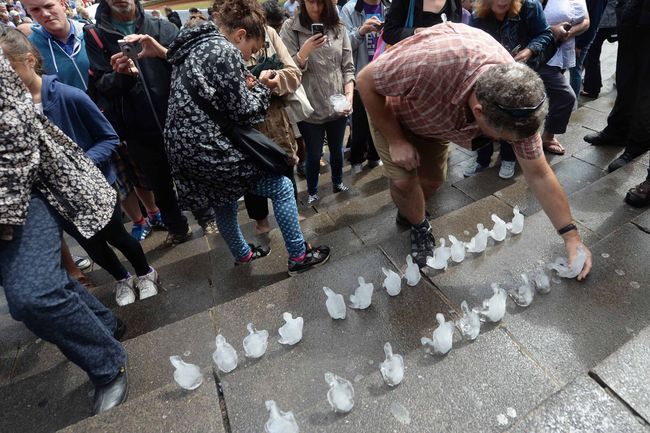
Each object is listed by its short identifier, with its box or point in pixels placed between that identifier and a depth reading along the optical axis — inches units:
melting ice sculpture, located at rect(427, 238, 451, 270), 98.0
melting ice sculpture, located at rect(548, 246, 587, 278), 85.0
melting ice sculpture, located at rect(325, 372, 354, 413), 65.7
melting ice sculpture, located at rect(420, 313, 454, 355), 73.4
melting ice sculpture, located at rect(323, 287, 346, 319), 86.2
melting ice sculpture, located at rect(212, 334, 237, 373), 79.0
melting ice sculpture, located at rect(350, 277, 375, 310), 88.7
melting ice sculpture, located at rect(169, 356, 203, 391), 74.2
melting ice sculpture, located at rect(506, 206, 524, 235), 105.4
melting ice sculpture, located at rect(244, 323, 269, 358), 81.5
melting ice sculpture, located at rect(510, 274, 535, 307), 83.5
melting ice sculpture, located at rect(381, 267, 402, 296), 91.4
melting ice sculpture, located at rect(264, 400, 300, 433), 62.7
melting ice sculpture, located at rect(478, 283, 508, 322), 79.6
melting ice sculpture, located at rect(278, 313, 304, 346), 83.0
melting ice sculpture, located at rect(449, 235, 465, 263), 99.5
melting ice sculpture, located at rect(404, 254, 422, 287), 93.8
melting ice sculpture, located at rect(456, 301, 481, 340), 76.8
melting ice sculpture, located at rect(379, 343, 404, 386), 69.1
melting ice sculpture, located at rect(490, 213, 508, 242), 104.3
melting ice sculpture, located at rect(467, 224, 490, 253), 100.5
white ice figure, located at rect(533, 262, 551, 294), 85.3
